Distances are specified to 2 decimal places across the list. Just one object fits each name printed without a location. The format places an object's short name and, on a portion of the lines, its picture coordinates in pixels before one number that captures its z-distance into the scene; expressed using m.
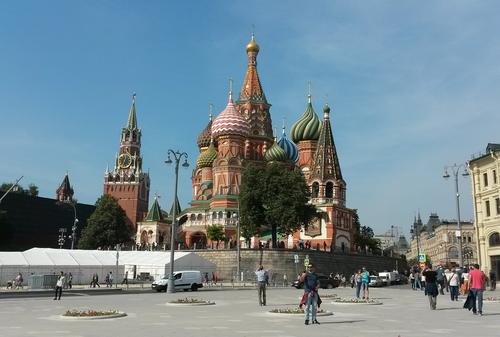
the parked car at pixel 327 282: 44.69
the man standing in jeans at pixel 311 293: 14.86
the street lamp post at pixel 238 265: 52.62
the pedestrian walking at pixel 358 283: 25.82
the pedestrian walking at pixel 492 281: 39.06
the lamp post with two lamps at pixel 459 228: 34.18
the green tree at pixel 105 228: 78.19
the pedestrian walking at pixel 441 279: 29.94
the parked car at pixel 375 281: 49.64
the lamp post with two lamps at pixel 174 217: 32.75
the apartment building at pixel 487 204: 47.27
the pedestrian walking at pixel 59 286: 26.65
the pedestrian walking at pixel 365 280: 25.17
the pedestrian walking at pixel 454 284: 23.95
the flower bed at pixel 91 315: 15.86
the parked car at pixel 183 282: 36.84
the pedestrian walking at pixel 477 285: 17.40
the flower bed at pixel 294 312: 17.45
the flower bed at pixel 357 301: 22.76
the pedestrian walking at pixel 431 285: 19.86
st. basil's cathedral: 72.12
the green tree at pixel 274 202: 56.31
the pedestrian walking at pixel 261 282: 21.45
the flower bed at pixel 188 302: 22.05
